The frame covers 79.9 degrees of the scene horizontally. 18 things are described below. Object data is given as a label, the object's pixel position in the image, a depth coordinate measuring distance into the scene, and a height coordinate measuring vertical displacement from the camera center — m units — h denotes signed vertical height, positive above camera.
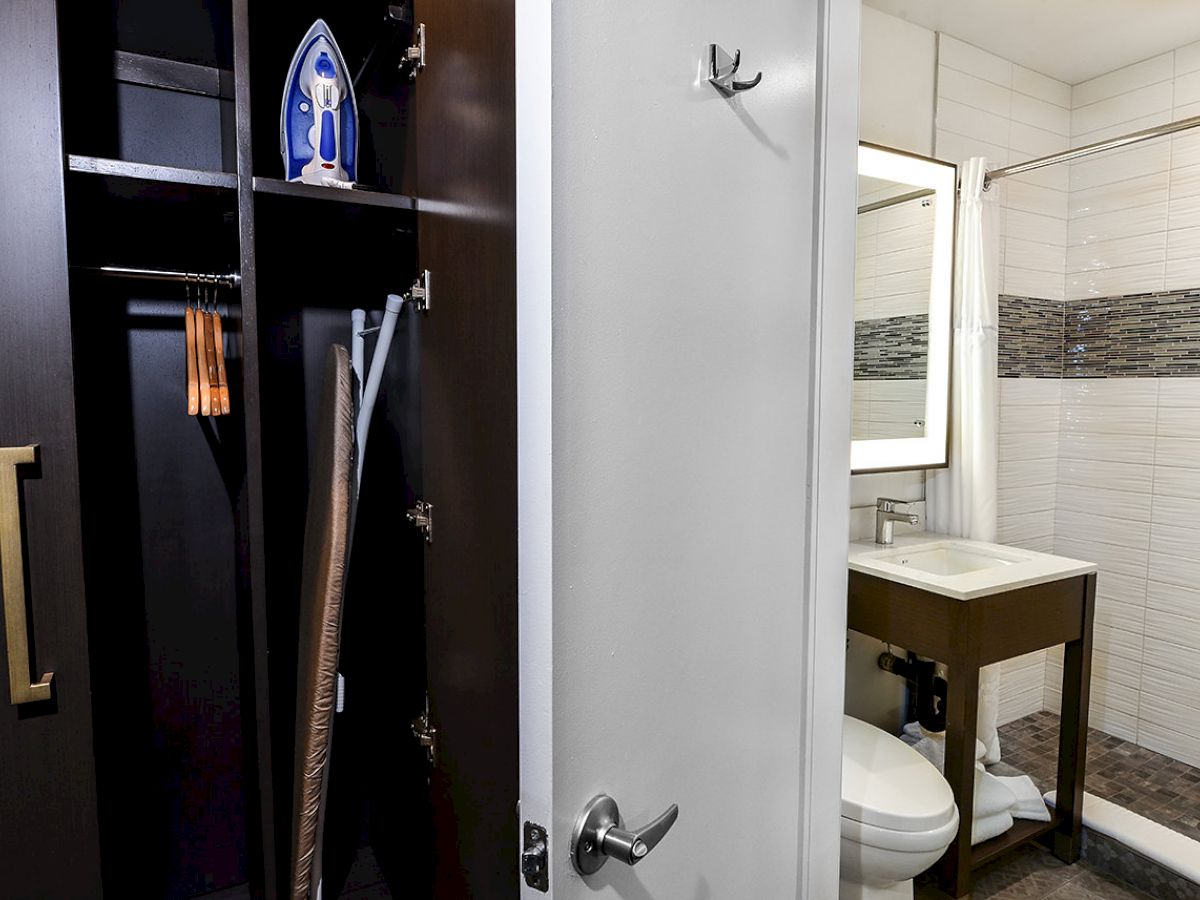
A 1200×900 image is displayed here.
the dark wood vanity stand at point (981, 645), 1.78 -0.64
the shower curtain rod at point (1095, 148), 2.01 +0.76
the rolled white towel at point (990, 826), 2.00 -1.20
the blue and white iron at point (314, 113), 1.33 +0.54
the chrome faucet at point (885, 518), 2.22 -0.36
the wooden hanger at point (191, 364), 1.33 +0.07
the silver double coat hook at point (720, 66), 0.78 +0.37
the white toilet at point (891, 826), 1.53 -0.91
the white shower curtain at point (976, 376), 2.28 +0.09
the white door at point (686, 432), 0.68 -0.03
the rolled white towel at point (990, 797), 2.04 -1.14
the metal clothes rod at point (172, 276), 1.24 +0.23
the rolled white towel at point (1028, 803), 2.14 -1.20
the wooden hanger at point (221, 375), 1.36 +0.05
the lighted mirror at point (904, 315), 2.23 +0.28
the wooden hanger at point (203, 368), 1.35 +0.06
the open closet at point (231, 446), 1.02 -0.08
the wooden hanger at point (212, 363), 1.36 +0.07
